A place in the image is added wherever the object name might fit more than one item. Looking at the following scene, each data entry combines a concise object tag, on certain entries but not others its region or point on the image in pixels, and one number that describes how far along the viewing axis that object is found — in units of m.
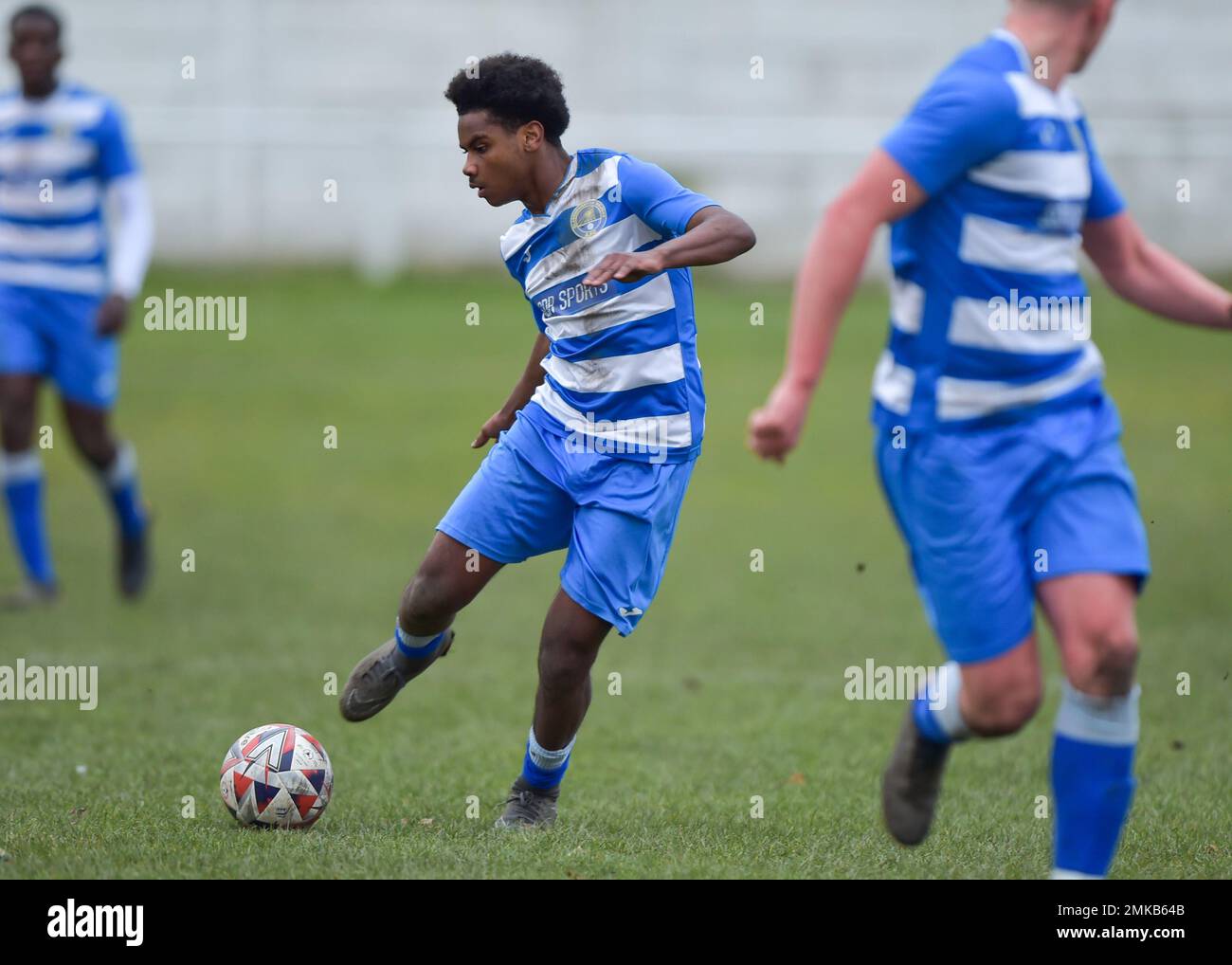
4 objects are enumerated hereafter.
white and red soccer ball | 9.66
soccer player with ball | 9.54
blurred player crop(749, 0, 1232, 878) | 7.18
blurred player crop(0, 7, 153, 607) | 18.00
